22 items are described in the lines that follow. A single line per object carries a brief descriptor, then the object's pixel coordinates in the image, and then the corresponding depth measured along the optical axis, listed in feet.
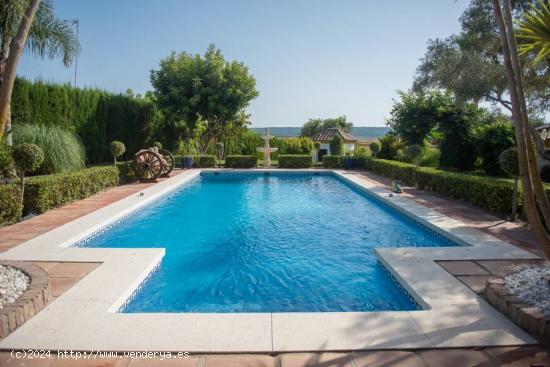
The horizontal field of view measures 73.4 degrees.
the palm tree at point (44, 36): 33.54
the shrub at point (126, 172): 43.62
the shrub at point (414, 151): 46.39
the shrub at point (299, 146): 76.84
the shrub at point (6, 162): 27.50
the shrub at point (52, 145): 32.76
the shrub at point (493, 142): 39.99
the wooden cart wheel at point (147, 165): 43.86
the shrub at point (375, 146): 63.09
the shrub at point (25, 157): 23.53
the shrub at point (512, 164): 23.20
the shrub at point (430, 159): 56.24
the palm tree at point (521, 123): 10.00
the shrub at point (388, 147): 62.85
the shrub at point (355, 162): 65.26
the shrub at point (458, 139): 45.14
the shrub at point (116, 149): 42.39
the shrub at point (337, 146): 74.13
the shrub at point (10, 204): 21.99
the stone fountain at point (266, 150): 71.20
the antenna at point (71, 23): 41.50
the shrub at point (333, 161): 68.33
